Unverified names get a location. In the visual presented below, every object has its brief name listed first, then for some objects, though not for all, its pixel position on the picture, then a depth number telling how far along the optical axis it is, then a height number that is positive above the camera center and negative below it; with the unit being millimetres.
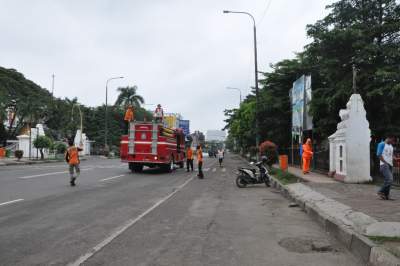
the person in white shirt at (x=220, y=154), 36025 -199
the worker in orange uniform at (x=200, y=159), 22156 -381
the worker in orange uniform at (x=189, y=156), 26606 -282
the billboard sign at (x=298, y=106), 22531 +2462
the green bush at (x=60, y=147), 48212 +357
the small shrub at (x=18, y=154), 39000 -358
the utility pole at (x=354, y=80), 16947 +2806
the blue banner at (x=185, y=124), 85012 +5244
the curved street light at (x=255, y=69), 30494 +5836
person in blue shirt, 11469 -264
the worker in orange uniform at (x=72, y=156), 16281 -212
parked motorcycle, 17734 -971
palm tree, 74125 +9142
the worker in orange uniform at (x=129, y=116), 26047 +2049
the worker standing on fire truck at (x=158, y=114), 28219 +2386
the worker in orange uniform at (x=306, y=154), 20438 -79
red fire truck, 24906 +287
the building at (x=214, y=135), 165975 +6281
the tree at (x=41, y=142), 40875 +747
